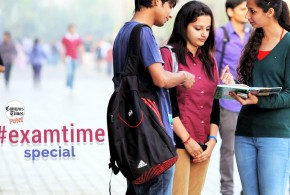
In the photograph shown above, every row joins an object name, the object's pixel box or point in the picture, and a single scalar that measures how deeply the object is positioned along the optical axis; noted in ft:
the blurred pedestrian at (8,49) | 90.06
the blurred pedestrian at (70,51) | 86.82
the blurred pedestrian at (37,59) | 103.71
